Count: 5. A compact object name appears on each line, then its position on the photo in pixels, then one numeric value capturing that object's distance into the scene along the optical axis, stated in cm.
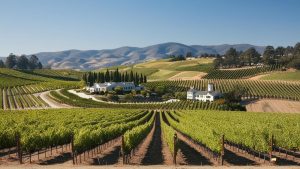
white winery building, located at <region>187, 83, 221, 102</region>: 16388
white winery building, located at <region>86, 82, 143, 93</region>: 17862
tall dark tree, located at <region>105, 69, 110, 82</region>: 19750
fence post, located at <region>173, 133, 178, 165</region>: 3365
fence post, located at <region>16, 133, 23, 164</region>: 3312
